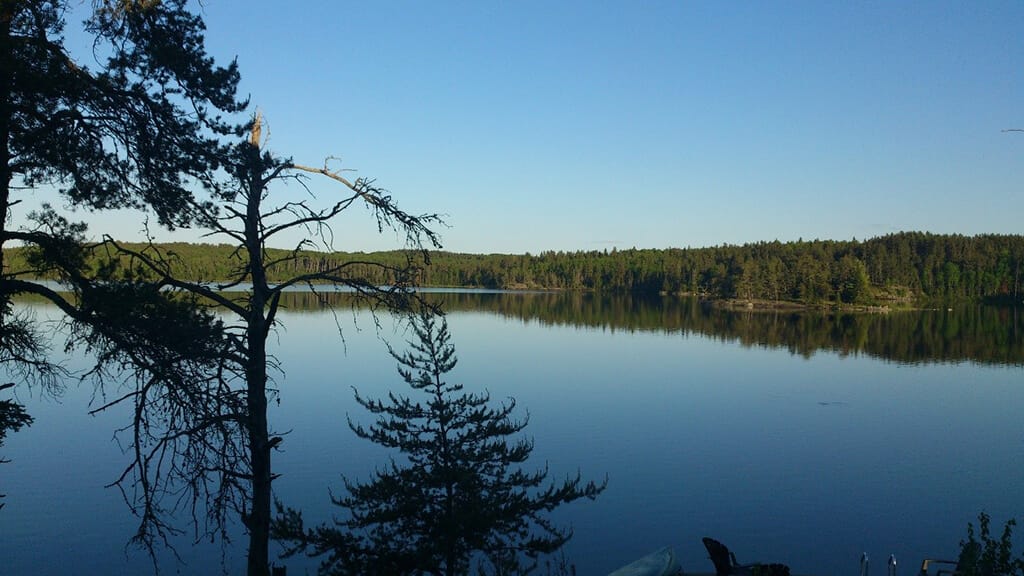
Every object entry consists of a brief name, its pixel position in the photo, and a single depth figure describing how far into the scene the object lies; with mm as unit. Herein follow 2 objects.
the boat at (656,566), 10094
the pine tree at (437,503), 11578
